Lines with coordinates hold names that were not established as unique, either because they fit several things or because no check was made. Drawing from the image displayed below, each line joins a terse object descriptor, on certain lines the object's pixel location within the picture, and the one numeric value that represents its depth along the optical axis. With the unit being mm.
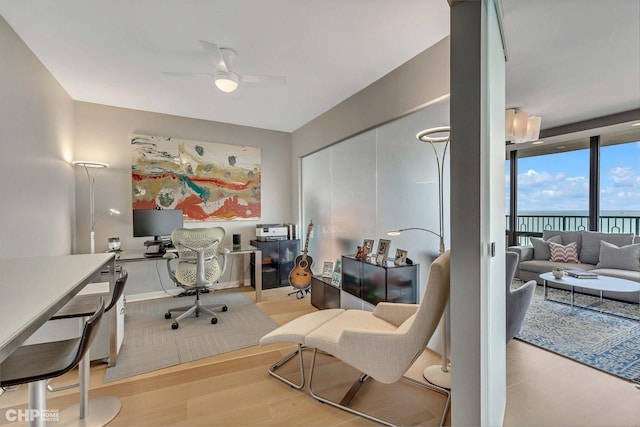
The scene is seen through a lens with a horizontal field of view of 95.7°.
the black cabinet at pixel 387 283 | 2566
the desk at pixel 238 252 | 3230
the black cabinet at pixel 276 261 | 4391
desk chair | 3047
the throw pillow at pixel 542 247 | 4511
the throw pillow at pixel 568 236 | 4312
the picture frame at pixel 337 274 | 3302
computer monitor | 3582
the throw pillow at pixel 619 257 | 3504
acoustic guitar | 3990
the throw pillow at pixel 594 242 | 3805
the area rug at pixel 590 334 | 2195
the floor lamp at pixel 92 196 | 3623
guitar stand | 4025
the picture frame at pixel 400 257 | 2604
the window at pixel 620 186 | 3818
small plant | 3283
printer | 4430
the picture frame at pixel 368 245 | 3001
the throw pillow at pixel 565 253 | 4223
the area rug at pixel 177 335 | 2277
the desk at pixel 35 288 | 726
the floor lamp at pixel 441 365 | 1944
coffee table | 2847
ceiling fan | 2358
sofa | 3508
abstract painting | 3930
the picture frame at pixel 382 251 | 2746
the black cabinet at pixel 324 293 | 3256
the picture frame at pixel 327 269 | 3643
